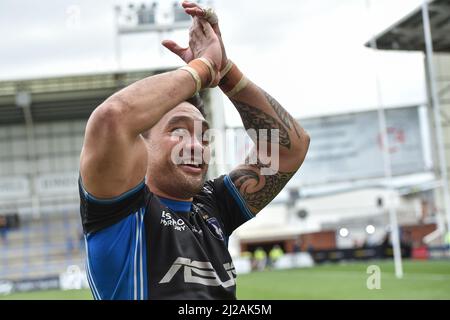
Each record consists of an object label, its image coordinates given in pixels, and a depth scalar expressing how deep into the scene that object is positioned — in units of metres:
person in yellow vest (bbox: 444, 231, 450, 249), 27.27
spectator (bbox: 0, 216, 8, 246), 36.06
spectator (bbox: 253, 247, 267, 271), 39.12
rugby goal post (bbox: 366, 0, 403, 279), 20.41
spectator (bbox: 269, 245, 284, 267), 38.54
